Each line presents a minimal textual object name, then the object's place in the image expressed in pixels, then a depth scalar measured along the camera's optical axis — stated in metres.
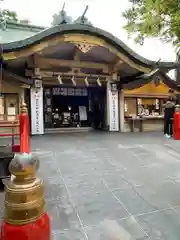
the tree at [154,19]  7.84
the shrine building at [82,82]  8.28
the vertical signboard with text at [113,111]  10.70
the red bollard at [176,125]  8.05
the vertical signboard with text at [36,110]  9.52
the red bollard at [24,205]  1.46
